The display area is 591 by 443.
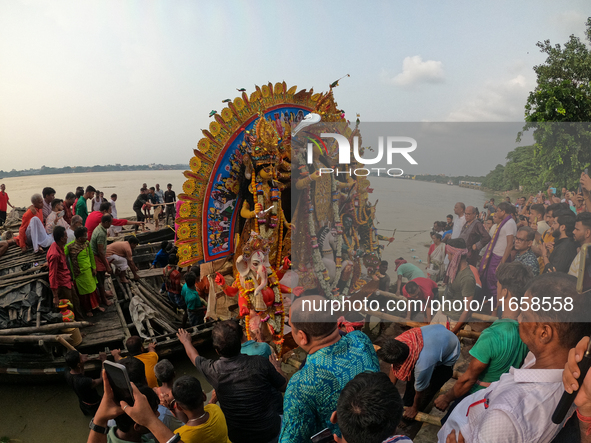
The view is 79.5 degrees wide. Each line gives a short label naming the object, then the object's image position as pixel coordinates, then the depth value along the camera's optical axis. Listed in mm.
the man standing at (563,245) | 4629
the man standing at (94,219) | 6230
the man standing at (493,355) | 2342
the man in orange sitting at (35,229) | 6056
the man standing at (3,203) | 9445
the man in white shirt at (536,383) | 1593
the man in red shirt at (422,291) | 5109
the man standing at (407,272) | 6160
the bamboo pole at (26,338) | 4719
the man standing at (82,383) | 3541
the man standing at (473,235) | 5613
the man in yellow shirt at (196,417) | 2158
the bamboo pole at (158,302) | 6723
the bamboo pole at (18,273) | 5555
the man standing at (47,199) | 6410
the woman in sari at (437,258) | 6027
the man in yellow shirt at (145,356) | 3570
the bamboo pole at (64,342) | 4742
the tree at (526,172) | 10546
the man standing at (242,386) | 2322
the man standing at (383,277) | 6983
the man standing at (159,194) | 12552
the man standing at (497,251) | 5266
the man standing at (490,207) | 6051
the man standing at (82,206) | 8102
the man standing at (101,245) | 5727
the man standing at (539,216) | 6604
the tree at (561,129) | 9859
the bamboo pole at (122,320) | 5539
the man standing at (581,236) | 4410
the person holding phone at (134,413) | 1950
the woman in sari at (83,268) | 5363
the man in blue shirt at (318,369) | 1785
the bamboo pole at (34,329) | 4883
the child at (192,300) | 5625
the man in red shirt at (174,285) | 6234
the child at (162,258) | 7318
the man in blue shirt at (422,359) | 2750
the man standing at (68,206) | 7351
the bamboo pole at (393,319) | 4789
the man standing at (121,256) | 6730
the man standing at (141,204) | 11555
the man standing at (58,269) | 5102
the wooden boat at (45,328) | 4934
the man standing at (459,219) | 5819
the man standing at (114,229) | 9102
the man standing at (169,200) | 12133
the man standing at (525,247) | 4945
